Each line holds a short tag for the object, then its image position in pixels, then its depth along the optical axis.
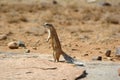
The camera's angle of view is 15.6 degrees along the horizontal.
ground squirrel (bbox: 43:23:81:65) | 11.29
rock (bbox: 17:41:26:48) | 14.43
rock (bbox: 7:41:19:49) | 14.16
